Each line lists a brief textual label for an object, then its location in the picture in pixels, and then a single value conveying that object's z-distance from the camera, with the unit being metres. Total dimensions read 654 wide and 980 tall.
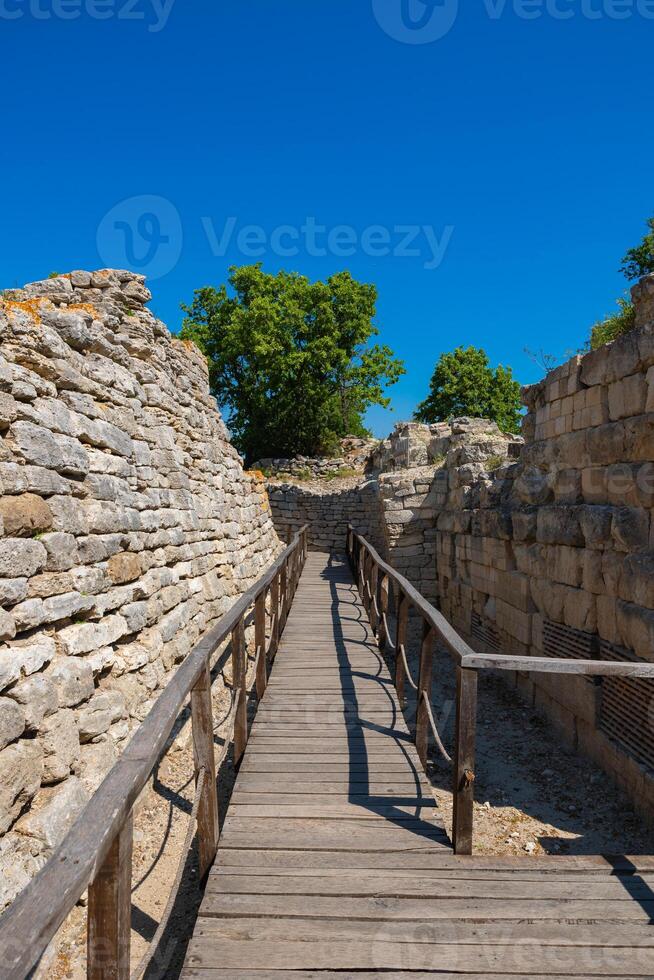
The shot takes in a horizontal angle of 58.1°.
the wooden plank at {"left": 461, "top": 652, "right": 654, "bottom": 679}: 2.74
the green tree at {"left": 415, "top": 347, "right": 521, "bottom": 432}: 32.62
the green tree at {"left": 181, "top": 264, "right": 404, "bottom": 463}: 25.00
